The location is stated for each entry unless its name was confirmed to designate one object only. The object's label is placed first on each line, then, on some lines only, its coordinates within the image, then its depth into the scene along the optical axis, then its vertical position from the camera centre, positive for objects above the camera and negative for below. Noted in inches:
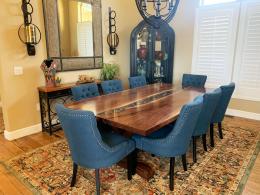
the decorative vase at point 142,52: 191.5 +6.0
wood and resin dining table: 73.6 -22.5
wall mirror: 140.4 +19.2
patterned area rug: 81.1 -52.2
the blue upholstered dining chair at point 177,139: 72.5 -31.6
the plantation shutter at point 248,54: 149.3 +4.0
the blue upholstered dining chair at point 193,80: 155.0 -17.2
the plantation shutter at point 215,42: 158.4 +14.2
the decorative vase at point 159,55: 186.1 +3.2
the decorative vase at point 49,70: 133.3 -8.7
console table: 132.5 -31.1
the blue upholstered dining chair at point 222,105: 108.2 -25.9
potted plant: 176.1 -11.6
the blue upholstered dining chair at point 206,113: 90.2 -25.6
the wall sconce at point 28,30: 122.3 +16.8
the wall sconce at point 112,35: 188.5 +21.6
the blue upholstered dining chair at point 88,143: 63.8 -30.0
